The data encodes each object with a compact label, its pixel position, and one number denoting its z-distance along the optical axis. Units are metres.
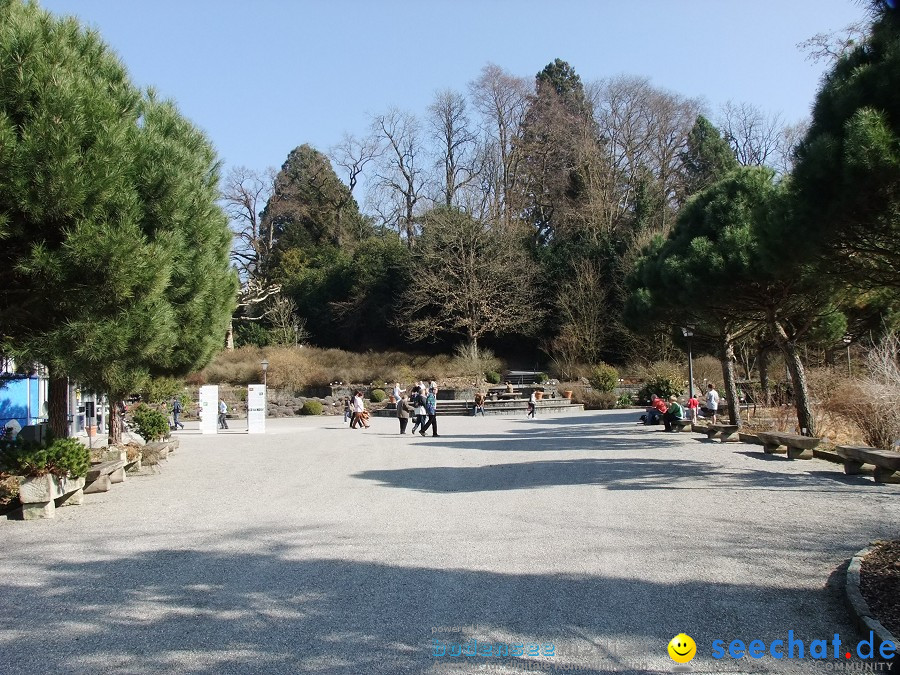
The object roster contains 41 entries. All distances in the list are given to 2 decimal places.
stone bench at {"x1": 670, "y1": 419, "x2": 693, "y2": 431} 21.69
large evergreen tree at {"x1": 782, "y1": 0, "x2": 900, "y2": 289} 7.22
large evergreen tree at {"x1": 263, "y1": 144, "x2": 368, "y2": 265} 58.16
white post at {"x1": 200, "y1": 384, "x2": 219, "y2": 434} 26.91
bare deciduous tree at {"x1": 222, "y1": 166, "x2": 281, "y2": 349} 54.81
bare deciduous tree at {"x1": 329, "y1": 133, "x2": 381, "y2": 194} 57.41
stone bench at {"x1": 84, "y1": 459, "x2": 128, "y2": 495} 11.36
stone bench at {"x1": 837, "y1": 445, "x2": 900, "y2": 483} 9.97
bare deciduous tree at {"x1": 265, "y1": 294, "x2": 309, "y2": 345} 47.19
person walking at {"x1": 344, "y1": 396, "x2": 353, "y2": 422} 28.88
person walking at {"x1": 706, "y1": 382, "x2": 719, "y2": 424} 22.61
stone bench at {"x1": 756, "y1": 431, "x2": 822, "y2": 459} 13.38
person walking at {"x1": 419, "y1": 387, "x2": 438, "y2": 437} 22.22
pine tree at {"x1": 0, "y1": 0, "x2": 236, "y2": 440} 7.95
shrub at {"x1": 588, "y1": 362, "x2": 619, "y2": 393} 36.22
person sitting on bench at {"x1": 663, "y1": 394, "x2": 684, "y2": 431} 21.69
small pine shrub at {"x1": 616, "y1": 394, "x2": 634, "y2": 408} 35.97
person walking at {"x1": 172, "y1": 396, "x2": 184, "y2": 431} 30.62
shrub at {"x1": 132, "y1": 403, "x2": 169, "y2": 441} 17.62
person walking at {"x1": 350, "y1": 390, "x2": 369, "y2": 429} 26.67
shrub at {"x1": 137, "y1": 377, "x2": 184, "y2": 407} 18.14
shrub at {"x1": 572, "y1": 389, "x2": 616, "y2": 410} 36.22
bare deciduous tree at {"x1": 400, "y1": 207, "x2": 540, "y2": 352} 42.72
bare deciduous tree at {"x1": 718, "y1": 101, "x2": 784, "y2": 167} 49.44
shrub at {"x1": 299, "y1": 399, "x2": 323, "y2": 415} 38.22
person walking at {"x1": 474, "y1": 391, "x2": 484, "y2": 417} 34.62
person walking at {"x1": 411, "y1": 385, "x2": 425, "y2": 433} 23.16
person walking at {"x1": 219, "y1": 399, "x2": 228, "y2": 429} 29.62
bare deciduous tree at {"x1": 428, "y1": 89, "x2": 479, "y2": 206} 49.38
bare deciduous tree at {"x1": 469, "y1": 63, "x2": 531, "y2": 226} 49.50
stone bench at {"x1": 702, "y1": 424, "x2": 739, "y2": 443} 17.77
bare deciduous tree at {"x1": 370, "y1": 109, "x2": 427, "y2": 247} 53.03
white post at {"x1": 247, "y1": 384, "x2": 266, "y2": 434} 26.38
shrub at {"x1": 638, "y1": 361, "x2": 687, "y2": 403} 28.81
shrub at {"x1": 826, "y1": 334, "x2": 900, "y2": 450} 13.16
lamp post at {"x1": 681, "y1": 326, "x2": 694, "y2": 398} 20.73
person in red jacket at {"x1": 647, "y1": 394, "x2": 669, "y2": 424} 23.23
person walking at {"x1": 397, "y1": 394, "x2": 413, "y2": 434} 23.78
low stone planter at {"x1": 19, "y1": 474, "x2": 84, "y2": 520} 9.12
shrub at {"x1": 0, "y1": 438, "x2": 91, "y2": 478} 9.20
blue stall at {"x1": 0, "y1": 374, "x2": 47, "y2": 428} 17.86
